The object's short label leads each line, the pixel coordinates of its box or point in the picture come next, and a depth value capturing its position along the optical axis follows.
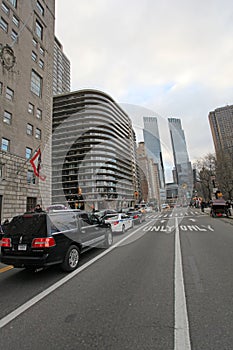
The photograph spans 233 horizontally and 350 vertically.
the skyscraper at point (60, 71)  107.44
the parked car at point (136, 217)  19.94
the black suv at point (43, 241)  5.11
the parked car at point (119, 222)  12.60
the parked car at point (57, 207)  20.73
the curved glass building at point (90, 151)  46.75
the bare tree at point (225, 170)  38.56
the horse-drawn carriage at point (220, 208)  23.53
